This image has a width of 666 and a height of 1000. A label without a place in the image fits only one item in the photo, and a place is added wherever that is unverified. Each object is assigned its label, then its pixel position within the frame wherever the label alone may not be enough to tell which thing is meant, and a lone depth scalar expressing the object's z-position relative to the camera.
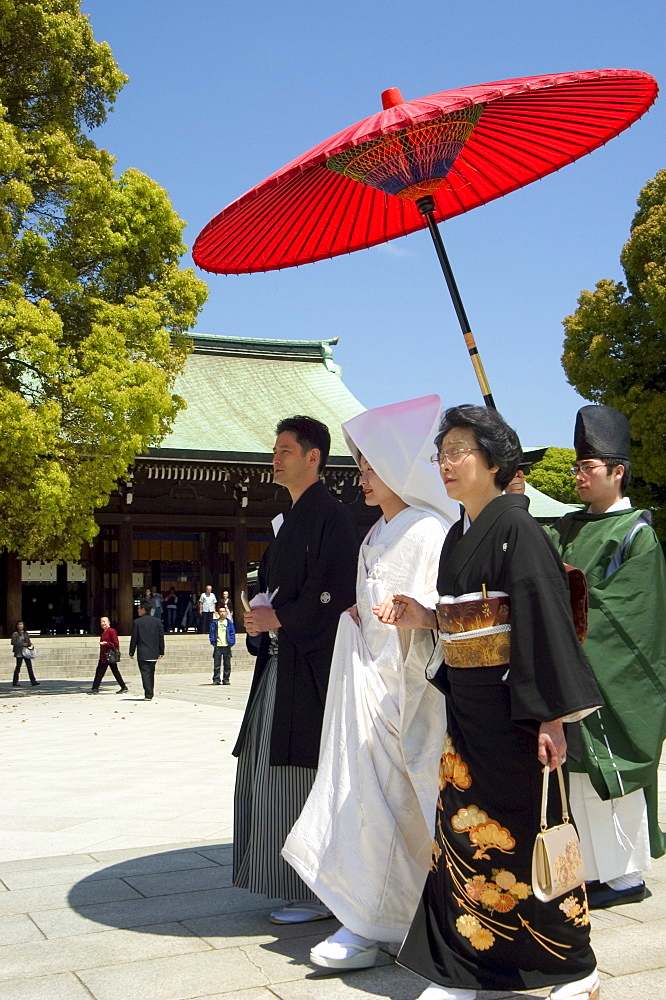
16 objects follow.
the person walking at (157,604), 21.78
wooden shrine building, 20.31
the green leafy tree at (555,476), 39.06
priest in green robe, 3.64
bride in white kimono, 3.01
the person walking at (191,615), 23.59
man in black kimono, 3.46
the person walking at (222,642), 15.81
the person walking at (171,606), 23.67
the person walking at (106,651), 14.38
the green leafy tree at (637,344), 15.80
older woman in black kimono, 2.51
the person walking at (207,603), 20.45
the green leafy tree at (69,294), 12.23
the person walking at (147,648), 13.58
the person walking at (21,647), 15.42
